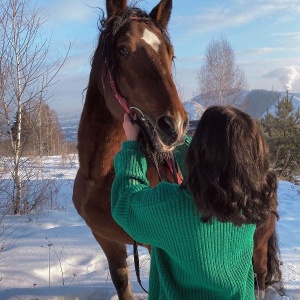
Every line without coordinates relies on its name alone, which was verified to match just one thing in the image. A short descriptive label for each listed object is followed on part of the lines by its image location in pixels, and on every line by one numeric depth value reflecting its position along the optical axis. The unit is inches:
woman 45.8
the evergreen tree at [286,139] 442.6
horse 71.4
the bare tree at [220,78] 829.8
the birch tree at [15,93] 206.7
